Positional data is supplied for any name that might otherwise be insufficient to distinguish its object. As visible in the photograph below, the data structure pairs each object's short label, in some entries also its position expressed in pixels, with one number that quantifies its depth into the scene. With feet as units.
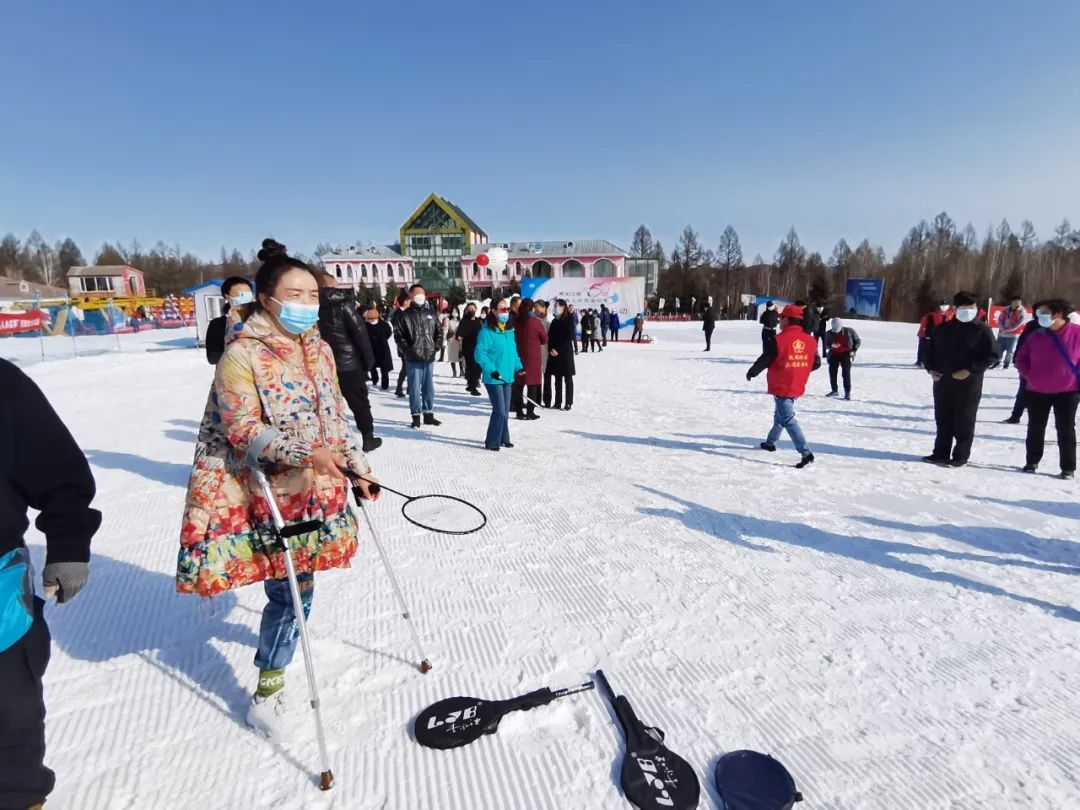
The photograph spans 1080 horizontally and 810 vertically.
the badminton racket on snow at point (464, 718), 7.11
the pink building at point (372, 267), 210.18
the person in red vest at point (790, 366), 19.07
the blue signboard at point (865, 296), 110.32
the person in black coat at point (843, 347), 32.40
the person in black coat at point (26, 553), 4.56
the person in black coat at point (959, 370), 18.25
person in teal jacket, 20.51
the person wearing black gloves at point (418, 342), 23.11
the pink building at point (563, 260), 185.78
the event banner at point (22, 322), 61.72
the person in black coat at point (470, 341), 33.61
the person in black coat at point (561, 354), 29.35
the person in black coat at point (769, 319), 44.19
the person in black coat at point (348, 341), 17.90
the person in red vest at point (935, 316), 35.42
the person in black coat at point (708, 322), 64.08
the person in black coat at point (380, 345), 32.62
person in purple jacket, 17.31
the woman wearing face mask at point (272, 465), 6.23
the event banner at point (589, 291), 83.41
